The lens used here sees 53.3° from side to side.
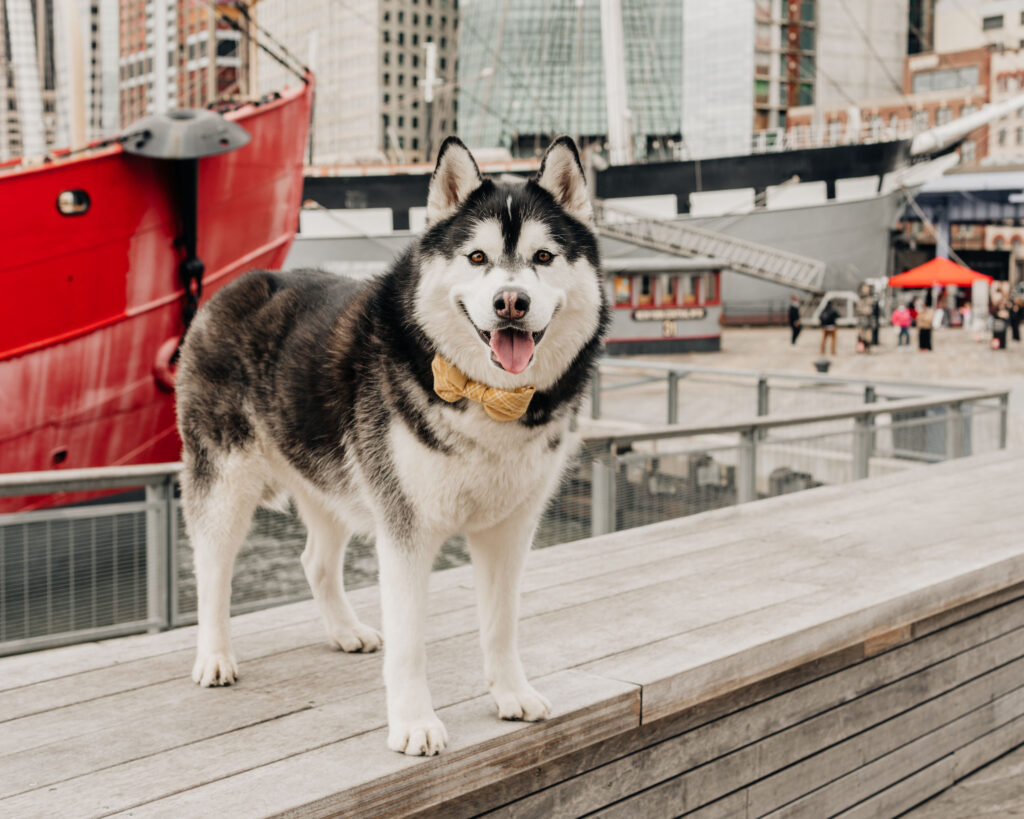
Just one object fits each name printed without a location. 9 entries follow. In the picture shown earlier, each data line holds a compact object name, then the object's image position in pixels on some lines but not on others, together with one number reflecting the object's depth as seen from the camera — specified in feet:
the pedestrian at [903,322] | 81.25
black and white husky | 6.79
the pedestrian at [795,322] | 85.76
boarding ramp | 107.14
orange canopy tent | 83.51
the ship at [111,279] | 29.81
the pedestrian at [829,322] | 75.00
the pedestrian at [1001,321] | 74.74
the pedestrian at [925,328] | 74.64
